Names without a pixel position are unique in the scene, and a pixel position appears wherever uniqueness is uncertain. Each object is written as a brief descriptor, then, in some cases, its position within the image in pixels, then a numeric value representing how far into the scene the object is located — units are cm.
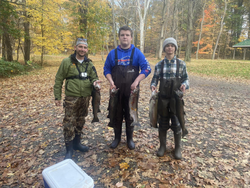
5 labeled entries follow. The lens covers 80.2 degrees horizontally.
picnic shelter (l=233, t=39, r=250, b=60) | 2085
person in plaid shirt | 296
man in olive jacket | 305
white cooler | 191
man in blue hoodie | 310
